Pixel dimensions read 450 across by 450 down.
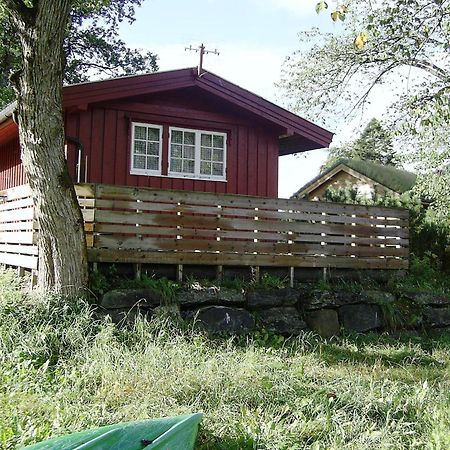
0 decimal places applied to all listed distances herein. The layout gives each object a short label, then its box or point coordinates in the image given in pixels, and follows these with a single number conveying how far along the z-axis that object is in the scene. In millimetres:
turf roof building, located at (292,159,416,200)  23656
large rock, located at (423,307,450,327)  10384
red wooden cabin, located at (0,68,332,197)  10602
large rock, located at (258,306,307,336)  8984
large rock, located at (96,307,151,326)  7634
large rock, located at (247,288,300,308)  9078
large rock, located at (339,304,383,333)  9664
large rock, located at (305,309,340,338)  9414
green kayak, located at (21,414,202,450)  3609
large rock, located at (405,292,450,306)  10523
